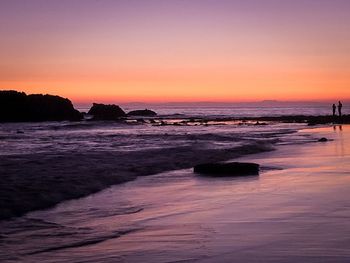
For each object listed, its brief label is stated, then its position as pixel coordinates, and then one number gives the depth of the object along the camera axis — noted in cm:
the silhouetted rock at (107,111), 8584
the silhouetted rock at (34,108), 7325
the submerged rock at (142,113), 11034
